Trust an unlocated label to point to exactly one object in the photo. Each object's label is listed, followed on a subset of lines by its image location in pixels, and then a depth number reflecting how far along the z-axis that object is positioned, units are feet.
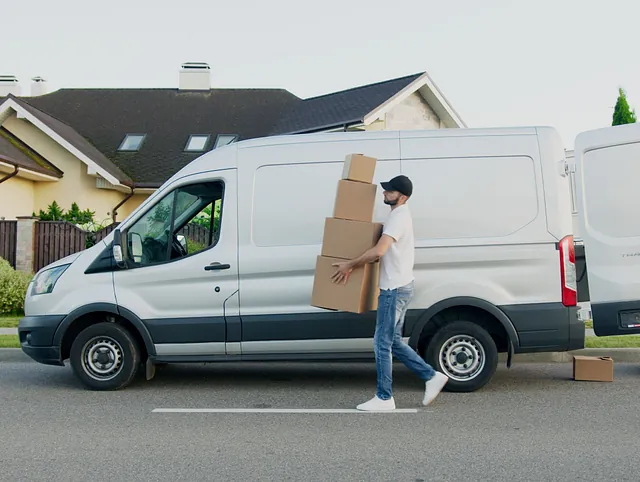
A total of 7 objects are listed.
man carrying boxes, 21.38
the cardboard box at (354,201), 22.35
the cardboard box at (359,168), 22.25
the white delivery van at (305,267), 23.53
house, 69.92
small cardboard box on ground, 25.71
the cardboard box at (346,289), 22.27
